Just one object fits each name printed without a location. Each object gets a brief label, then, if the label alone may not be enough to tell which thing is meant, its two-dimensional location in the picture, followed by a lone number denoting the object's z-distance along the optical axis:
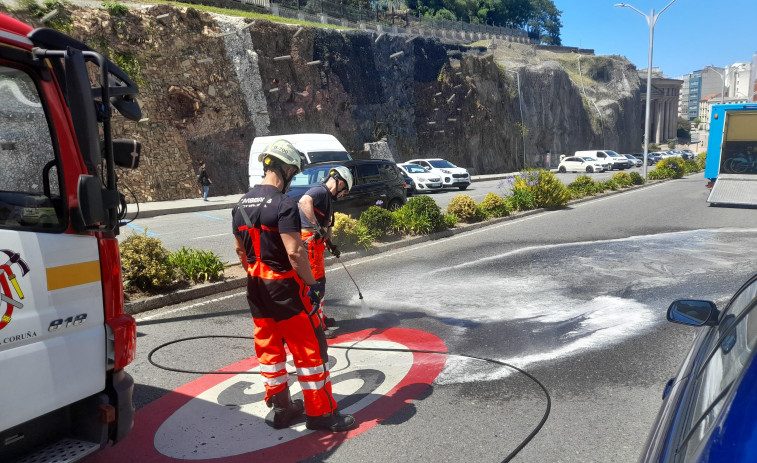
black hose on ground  3.80
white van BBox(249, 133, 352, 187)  18.88
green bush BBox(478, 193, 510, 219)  16.11
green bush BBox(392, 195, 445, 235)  13.03
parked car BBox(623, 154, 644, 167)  50.28
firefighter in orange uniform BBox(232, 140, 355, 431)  3.83
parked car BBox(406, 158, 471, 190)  28.45
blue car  1.44
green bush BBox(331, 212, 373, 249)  11.15
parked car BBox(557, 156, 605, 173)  45.88
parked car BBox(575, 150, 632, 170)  46.91
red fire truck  2.67
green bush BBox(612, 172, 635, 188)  26.34
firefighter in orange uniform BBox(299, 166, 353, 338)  5.66
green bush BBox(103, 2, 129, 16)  24.77
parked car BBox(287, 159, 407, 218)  13.56
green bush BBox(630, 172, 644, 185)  27.79
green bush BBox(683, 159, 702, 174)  38.17
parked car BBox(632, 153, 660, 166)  54.43
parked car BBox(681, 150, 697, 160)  58.06
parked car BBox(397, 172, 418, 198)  24.98
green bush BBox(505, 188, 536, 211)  17.78
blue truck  19.77
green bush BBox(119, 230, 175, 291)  7.57
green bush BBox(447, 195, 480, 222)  15.08
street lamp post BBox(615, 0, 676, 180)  30.35
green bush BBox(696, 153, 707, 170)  42.57
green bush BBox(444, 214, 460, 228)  14.09
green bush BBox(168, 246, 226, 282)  8.40
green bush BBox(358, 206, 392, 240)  12.19
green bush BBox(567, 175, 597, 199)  21.82
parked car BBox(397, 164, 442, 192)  27.38
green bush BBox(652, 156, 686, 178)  32.94
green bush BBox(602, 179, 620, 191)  24.87
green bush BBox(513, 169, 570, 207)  18.45
